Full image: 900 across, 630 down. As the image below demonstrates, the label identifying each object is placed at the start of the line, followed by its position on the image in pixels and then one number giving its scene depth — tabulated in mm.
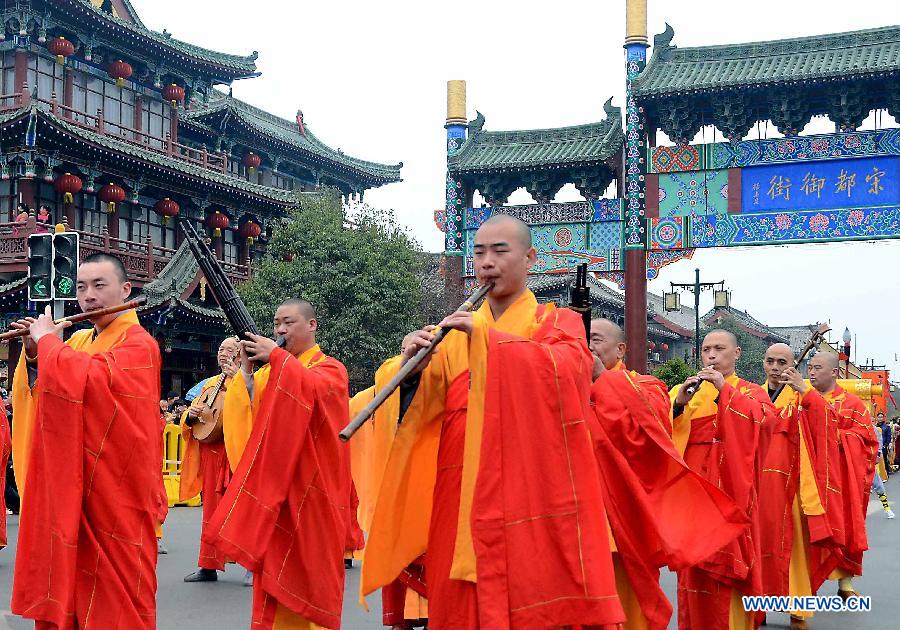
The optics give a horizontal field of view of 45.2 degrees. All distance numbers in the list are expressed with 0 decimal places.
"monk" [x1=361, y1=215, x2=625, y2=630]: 3650
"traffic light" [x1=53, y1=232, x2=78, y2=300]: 9461
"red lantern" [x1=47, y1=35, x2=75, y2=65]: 24297
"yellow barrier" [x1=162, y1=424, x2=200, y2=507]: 15062
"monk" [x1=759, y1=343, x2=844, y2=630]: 7059
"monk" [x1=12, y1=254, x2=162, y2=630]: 4598
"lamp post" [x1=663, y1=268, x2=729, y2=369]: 32219
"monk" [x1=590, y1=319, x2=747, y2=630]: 4668
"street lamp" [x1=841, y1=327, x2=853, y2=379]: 23250
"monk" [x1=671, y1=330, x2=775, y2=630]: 5812
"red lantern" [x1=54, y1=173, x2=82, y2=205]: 23361
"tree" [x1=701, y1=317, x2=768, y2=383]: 48438
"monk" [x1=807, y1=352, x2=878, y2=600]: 7664
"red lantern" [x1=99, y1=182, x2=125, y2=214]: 24781
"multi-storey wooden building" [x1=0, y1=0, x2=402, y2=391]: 22672
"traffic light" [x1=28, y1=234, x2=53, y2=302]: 9406
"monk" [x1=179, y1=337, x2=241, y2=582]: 8172
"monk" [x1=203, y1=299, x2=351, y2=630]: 5156
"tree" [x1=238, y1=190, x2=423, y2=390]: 22016
